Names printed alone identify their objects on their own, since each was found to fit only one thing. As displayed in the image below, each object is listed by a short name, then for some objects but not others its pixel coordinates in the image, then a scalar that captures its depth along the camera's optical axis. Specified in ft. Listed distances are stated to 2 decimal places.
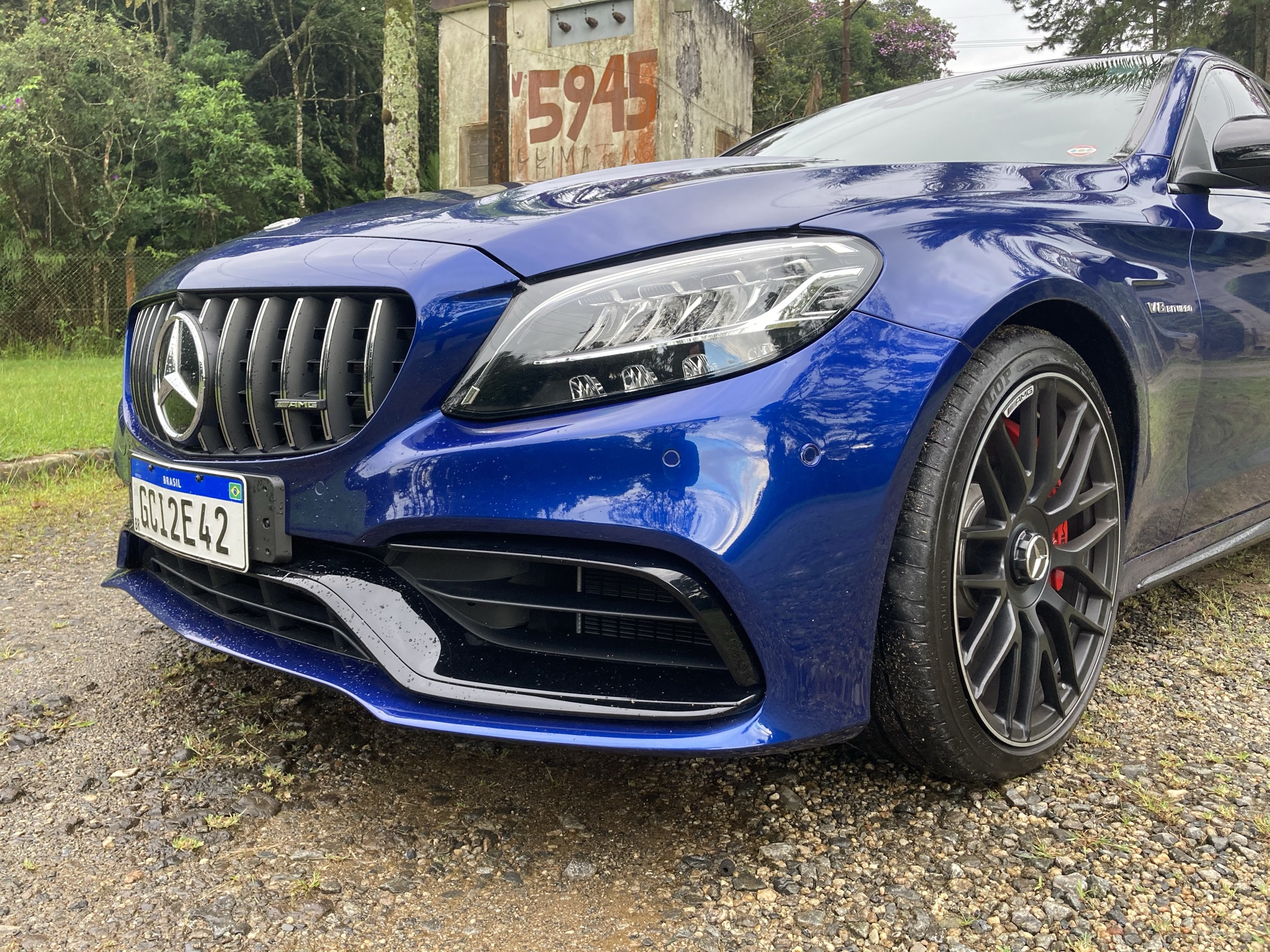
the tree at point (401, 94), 28.81
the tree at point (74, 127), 45.47
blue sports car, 4.55
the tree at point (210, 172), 51.03
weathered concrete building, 37.78
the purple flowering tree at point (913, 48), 107.55
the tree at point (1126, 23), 75.00
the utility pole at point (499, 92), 32.04
